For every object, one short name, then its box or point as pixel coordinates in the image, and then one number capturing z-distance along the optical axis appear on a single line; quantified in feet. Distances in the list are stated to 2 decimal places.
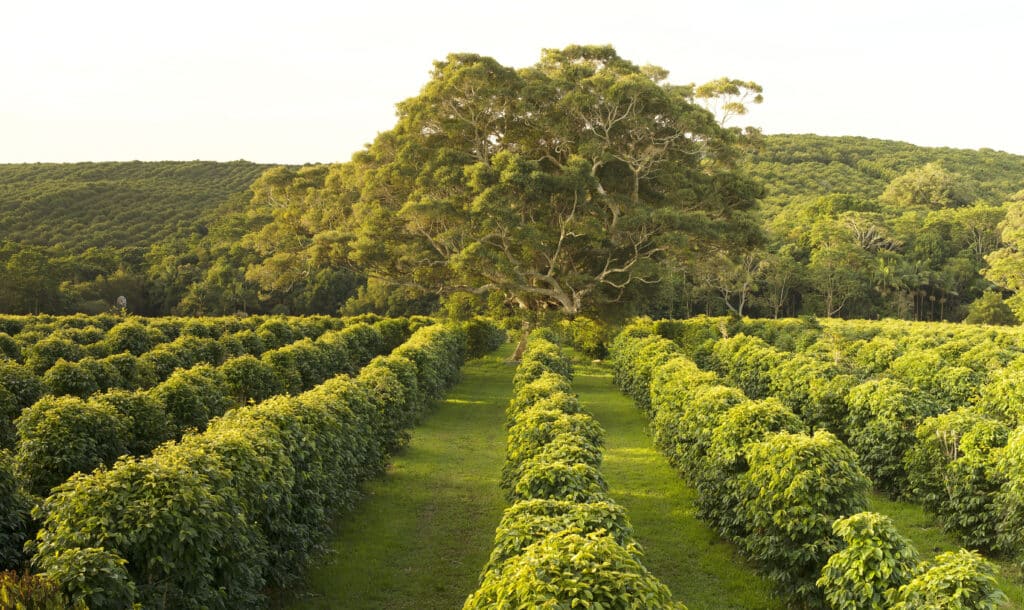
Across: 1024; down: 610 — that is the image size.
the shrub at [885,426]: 35.73
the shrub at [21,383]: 40.32
